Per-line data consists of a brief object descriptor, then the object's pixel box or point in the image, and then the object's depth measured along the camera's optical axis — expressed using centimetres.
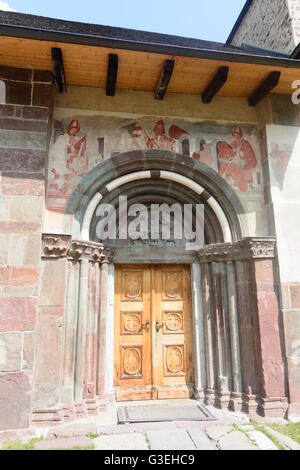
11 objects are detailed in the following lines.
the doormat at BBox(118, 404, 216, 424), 364
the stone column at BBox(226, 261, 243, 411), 399
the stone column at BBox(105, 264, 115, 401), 420
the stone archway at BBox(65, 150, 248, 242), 424
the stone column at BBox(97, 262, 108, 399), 400
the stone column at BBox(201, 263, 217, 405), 419
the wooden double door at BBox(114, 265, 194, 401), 435
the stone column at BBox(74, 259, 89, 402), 378
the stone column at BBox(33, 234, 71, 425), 346
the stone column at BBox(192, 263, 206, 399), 432
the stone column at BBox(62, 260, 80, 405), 369
